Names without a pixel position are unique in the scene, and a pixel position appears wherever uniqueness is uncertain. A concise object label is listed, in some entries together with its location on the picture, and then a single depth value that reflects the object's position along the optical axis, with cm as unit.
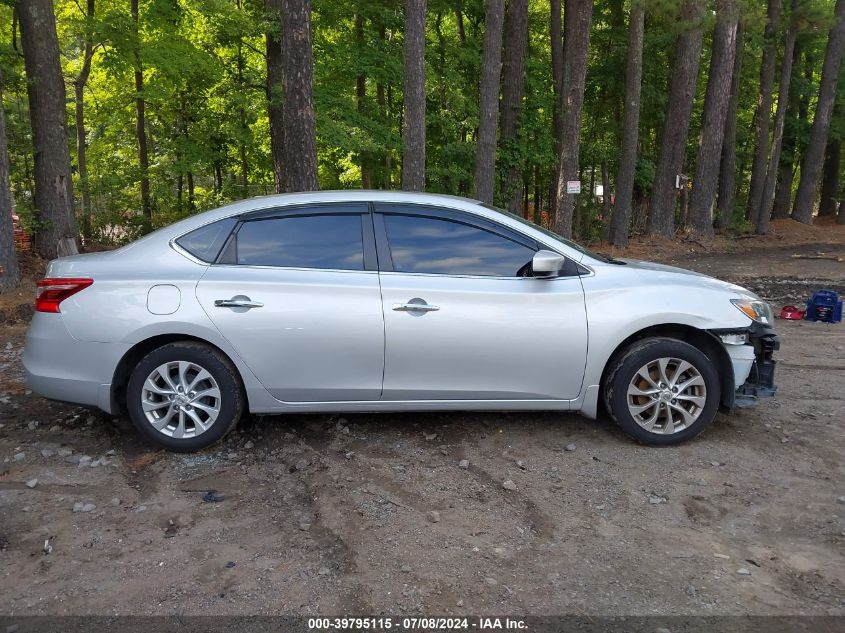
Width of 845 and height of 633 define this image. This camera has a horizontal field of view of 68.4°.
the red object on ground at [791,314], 876
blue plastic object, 848
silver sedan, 423
